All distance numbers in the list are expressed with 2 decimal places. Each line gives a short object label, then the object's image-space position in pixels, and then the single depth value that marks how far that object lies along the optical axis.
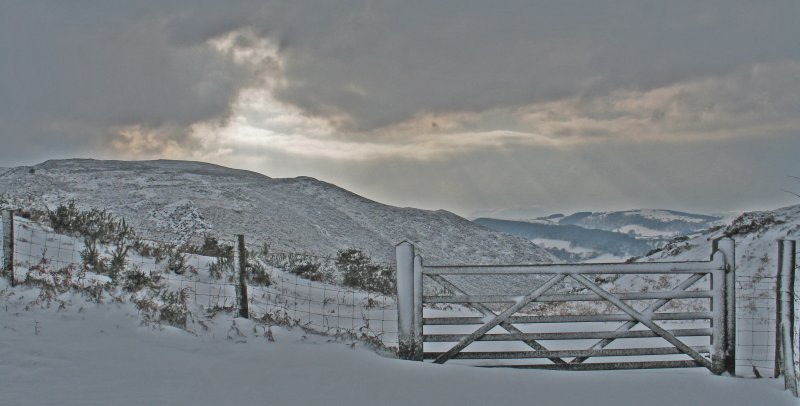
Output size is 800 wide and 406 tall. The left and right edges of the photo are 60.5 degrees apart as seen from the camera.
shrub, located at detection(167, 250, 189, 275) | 14.82
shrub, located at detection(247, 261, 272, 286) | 16.49
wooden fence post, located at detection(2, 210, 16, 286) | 10.56
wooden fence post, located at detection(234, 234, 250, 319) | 10.66
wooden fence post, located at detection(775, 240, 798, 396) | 8.34
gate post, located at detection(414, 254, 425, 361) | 9.09
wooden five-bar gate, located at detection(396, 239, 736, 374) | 9.06
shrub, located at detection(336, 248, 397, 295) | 21.00
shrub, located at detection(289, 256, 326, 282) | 19.09
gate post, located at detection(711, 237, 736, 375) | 9.16
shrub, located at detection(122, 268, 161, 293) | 11.73
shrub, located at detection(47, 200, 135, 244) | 15.93
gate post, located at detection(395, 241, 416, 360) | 9.09
